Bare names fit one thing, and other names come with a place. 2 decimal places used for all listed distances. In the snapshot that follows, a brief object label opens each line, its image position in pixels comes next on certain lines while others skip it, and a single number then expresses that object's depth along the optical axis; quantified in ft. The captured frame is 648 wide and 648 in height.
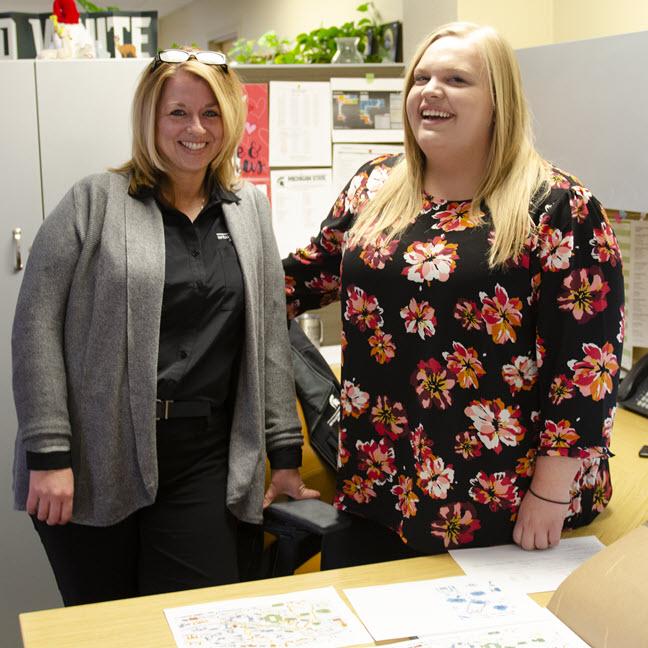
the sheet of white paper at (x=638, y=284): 8.98
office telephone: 8.52
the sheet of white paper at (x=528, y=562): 5.12
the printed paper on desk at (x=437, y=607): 4.64
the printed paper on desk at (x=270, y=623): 4.50
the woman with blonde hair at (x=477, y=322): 5.15
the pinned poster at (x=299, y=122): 10.31
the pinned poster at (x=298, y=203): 10.50
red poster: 10.22
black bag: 6.98
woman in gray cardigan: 5.66
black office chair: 5.87
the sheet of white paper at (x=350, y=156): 10.59
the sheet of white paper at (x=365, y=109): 10.44
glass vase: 10.57
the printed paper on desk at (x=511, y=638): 4.41
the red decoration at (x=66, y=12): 8.92
